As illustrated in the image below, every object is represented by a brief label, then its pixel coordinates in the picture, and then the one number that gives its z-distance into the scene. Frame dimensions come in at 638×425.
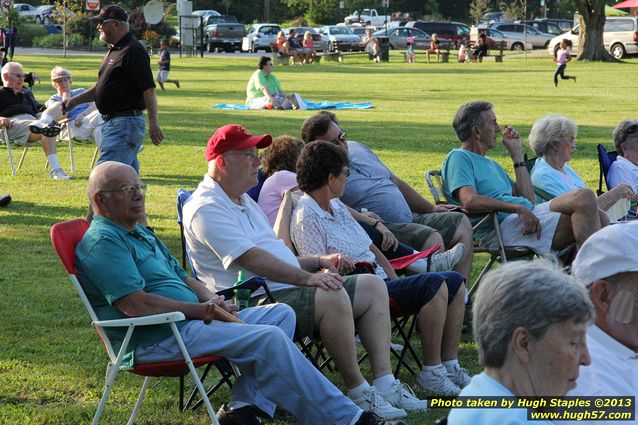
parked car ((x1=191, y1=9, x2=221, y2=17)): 68.01
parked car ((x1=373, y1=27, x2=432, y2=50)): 58.66
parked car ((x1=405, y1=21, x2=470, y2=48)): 62.50
